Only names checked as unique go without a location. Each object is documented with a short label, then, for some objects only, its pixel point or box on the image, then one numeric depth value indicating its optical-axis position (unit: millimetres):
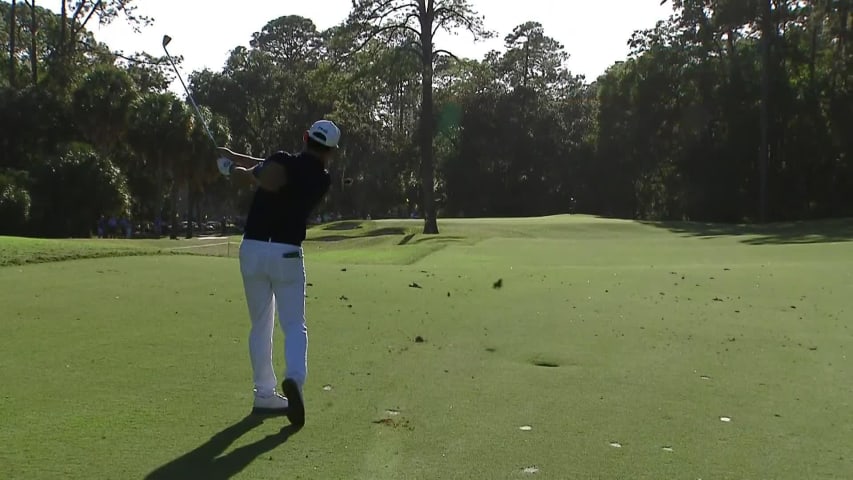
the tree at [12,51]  53344
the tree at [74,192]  42406
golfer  5734
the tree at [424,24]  40500
